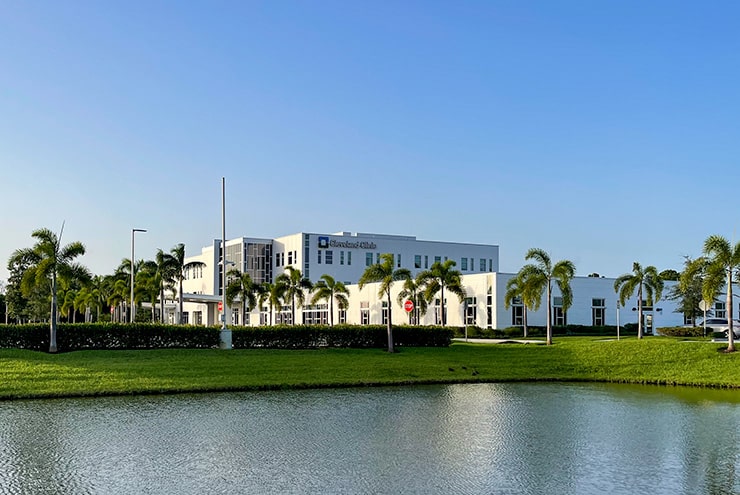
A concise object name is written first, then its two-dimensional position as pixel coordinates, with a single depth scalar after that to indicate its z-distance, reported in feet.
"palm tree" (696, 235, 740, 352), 108.88
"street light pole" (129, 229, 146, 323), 165.68
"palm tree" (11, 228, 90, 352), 107.14
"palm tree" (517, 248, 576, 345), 138.72
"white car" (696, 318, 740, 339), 179.01
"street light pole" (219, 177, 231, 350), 116.16
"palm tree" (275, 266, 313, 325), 215.72
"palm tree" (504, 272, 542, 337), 139.03
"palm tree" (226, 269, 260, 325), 220.23
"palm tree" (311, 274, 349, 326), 201.65
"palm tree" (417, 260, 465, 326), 178.91
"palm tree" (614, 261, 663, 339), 165.37
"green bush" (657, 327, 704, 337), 178.40
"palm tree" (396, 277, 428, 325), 181.47
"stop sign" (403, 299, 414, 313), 141.79
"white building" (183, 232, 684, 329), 199.11
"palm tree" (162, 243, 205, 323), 180.45
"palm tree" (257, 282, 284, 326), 215.10
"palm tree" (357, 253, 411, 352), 133.08
